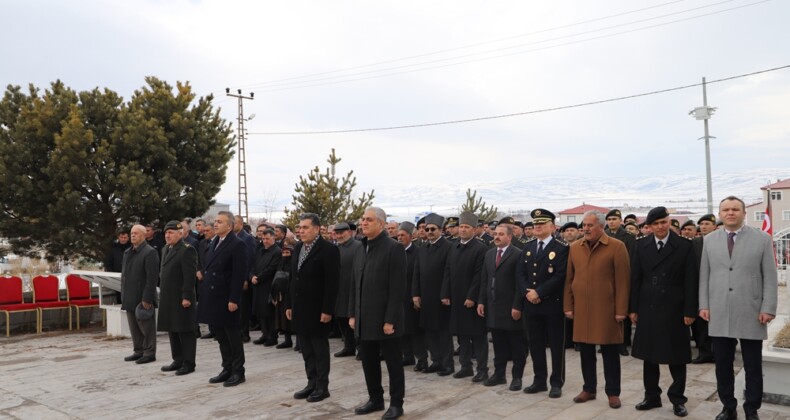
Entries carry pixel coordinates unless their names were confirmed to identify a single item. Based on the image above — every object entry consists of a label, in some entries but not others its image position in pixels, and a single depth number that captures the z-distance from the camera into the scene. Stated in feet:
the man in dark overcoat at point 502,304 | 20.97
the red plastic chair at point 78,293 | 39.11
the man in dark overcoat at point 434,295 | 23.85
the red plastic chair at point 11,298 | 35.55
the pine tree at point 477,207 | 76.28
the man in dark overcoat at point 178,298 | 24.23
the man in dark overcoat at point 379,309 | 17.84
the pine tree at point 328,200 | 63.21
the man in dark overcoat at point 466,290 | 22.88
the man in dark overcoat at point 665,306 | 17.29
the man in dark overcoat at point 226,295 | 22.65
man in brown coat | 18.20
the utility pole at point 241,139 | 107.04
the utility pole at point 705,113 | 81.60
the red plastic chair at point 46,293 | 37.06
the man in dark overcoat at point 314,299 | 20.12
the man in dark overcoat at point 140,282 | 26.48
